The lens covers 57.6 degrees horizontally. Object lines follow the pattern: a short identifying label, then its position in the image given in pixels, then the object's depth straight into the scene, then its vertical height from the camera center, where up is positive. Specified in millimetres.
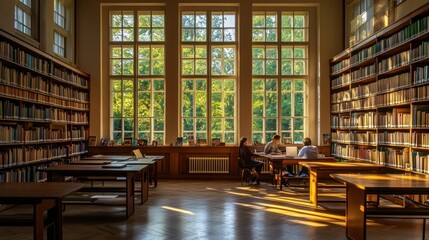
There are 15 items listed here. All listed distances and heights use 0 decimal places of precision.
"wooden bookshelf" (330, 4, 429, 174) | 6262 +558
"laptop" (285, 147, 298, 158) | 8711 -583
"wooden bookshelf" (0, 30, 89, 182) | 6477 +290
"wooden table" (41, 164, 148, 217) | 5637 -670
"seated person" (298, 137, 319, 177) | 8367 -559
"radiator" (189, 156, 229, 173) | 10555 -1030
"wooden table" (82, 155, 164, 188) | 6966 -655
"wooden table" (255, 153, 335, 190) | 8211 -738
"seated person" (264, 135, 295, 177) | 9445 -510
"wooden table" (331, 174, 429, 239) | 3863 -682
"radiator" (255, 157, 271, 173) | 10353 -1102
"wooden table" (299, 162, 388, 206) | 6527 -722
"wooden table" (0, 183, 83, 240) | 3373 -632
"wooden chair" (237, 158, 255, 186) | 9398 -1147
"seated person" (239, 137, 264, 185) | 9352 -780
